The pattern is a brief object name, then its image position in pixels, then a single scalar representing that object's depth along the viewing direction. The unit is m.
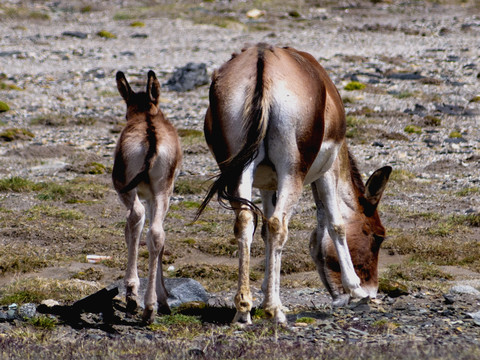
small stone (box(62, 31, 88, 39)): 61.97
